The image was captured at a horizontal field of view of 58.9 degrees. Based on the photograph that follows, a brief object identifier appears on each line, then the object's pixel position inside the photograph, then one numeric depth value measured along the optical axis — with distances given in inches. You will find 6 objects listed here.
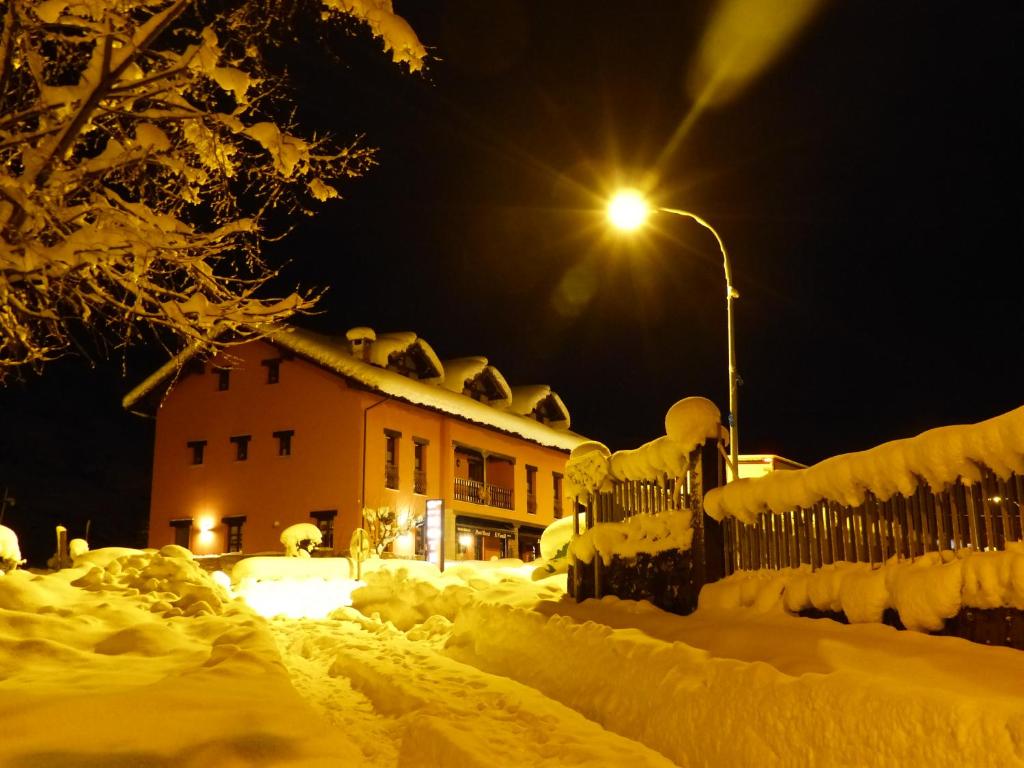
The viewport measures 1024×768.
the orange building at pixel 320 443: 1259.2
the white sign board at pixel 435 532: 1035.3
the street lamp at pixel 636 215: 563.8
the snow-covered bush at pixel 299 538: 1048.8
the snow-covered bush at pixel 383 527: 1117.7
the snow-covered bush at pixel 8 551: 824.3
